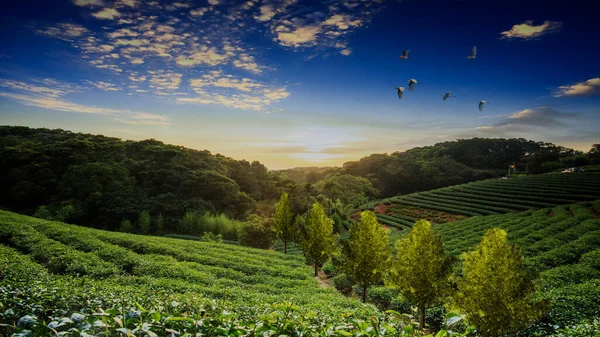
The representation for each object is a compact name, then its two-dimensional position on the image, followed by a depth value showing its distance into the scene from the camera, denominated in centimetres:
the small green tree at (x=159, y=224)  3769
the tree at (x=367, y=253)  1752
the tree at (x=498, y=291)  1118
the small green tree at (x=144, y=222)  3644
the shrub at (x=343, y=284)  2205
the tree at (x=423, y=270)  1415
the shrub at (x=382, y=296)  1891
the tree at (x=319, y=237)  2323
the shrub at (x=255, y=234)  3709
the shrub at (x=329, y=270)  2590
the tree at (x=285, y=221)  3112
